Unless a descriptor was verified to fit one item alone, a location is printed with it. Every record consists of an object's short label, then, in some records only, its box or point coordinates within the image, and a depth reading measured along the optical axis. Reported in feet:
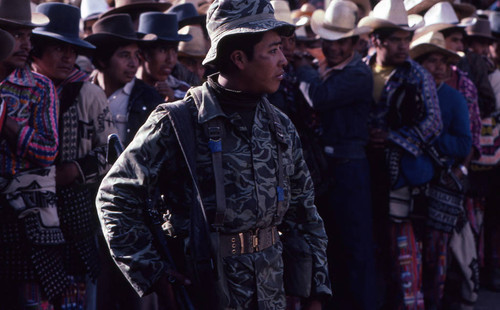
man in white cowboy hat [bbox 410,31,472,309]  21.70
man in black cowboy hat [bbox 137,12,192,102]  19.57
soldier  10.16
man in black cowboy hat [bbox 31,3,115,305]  15.79
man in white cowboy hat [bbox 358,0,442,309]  21.18
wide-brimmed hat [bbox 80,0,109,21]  24.03
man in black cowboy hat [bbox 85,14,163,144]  17.97
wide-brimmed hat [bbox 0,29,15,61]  13.89
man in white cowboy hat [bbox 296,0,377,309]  20.67
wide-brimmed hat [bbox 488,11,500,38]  32.40
